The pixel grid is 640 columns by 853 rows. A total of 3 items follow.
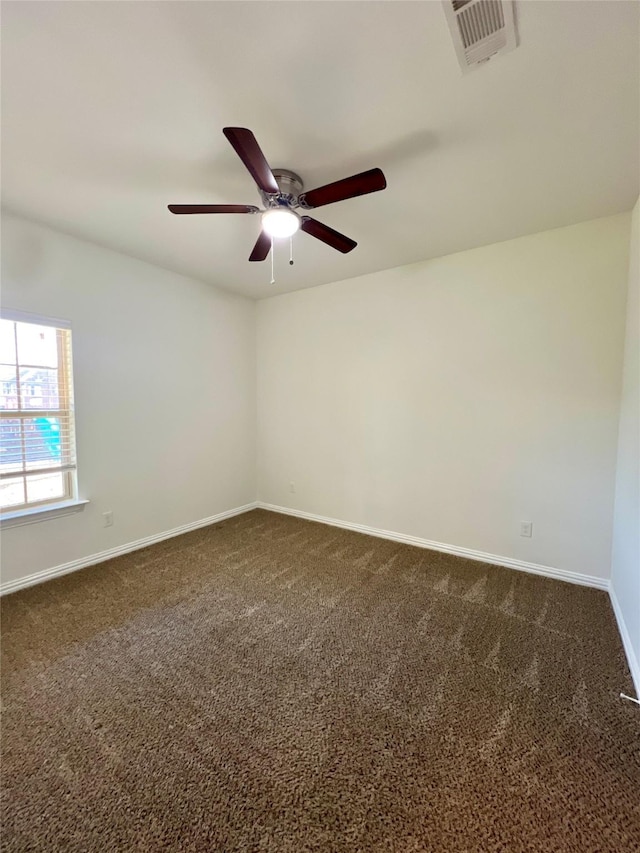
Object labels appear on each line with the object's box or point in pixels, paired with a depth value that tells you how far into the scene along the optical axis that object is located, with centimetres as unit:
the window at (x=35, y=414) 249
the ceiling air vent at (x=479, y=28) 114
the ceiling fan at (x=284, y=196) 142
